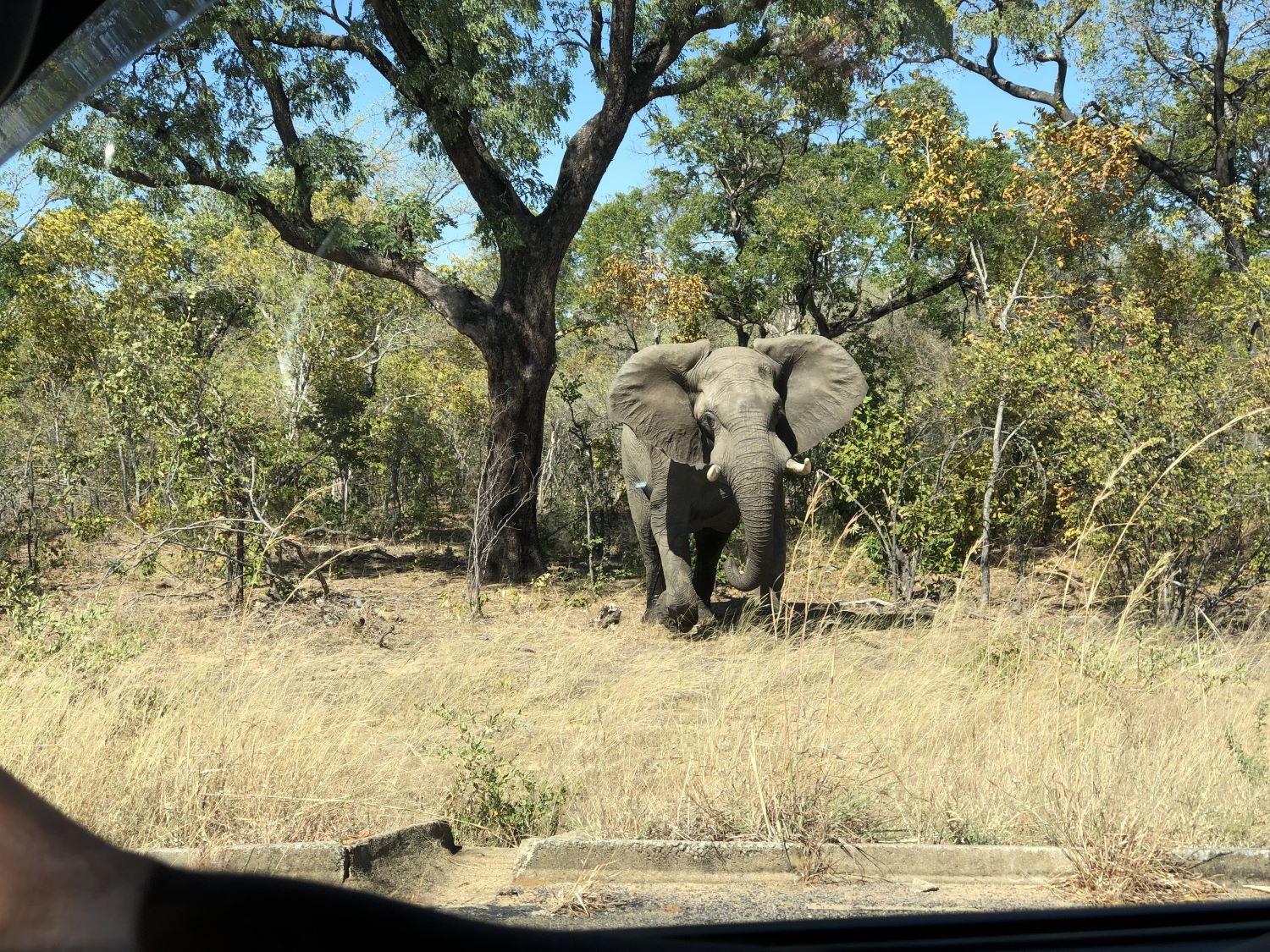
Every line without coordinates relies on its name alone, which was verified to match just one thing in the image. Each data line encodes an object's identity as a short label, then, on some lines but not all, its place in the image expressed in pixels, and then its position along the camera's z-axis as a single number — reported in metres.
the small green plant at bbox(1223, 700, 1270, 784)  4.92
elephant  9.74
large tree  14.14
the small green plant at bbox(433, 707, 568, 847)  5.03
